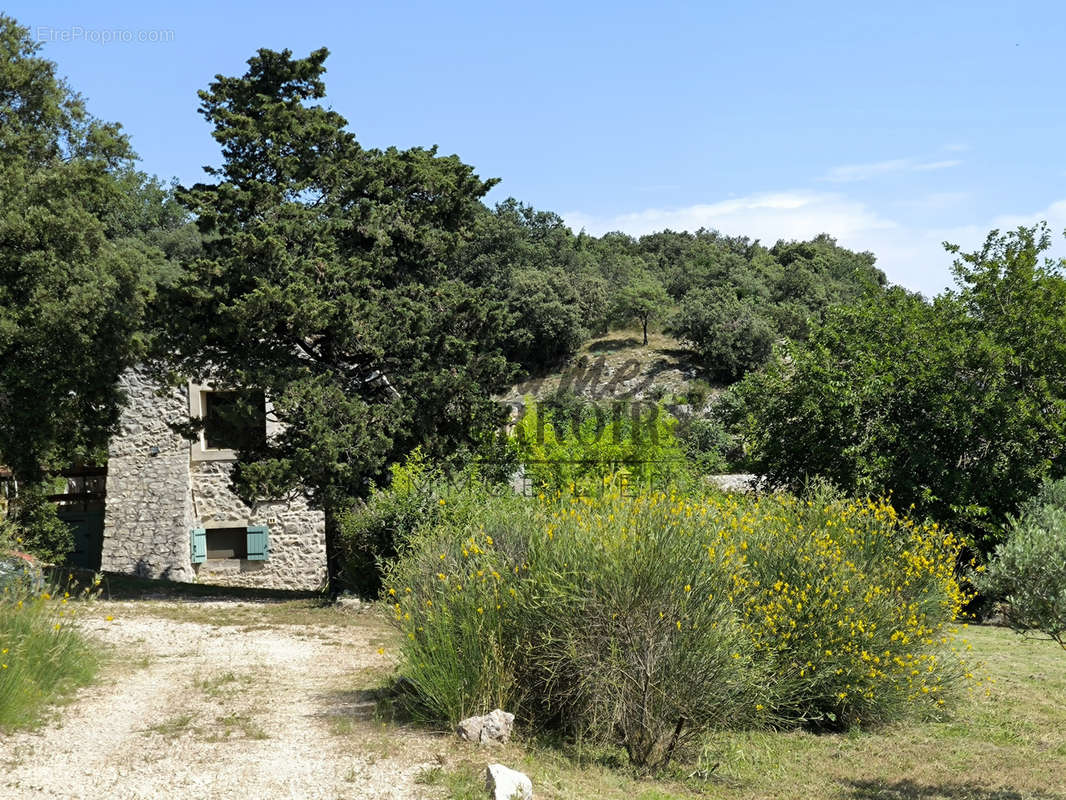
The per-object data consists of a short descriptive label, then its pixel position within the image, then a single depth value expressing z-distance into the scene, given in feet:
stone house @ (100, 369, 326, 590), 79.61
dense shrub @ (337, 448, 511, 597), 48.78
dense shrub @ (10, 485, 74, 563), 73.77
